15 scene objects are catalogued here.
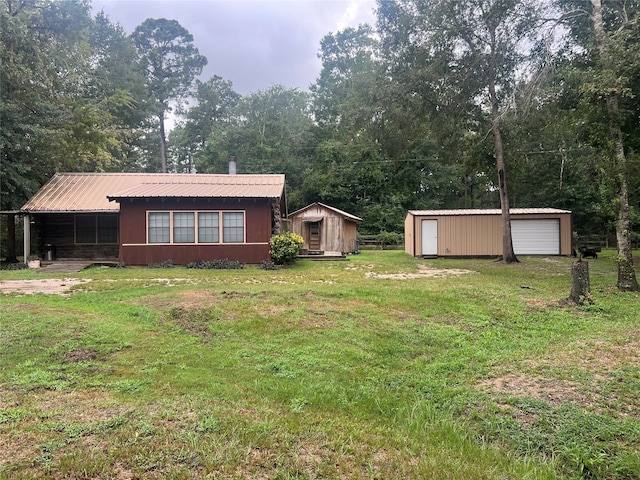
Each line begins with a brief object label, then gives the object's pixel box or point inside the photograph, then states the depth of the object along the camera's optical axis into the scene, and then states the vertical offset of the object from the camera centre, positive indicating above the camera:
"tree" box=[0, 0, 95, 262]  14.48 +6.56
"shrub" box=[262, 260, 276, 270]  13.51 -0.98
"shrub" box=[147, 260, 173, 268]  13.76 -0.95
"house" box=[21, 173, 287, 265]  14.05 +0.84
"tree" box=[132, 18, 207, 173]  36.84 +18.38
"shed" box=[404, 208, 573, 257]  18.78 +0.25
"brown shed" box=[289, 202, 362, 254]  22.09 +0.67
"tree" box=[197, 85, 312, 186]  34.09 +9.73
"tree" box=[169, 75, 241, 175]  39.34 +12.60
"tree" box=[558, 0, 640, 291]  8.25 +3.53
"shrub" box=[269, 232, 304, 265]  14.23 -0.37
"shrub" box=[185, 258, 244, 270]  13.79 -0.98
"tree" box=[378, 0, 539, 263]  13.49 +7.20
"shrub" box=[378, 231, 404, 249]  27.17 -0.08
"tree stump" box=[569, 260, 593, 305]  7.47 -0.96
